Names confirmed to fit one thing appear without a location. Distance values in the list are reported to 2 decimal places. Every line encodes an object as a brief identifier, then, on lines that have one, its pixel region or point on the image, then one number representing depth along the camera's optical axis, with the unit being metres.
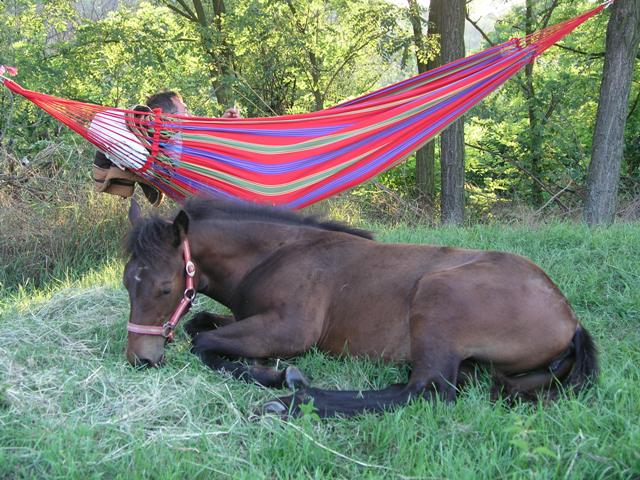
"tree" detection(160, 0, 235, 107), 10.70
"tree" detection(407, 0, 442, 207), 9.47
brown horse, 2.81
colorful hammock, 4.43
